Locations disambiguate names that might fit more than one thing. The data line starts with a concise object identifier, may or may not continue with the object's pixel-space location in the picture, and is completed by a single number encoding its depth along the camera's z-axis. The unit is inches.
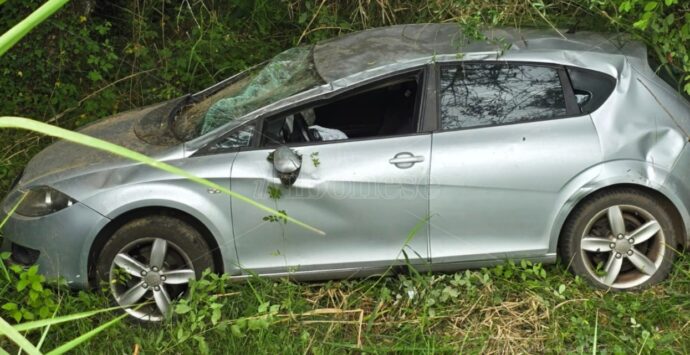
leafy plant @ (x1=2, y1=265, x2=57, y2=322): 167.3
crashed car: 171.5
